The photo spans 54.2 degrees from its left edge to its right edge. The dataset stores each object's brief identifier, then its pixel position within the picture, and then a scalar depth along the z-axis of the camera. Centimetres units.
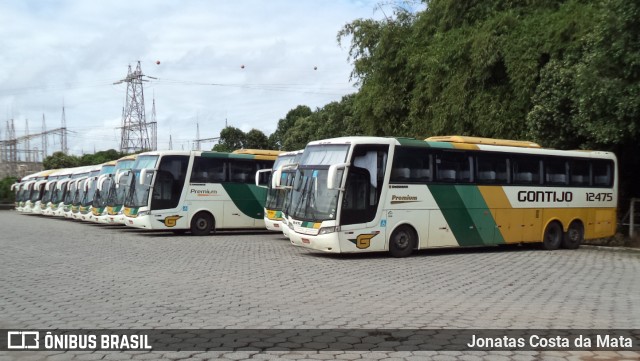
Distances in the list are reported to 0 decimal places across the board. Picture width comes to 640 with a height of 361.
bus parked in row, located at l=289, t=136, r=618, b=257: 1548
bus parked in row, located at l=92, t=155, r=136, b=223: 2631
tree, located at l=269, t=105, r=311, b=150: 7900
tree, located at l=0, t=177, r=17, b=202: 6009
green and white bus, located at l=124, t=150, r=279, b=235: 2308
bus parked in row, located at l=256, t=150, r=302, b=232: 2155
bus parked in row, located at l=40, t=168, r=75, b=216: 3731
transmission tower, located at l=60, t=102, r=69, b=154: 8288
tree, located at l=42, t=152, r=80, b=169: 7069
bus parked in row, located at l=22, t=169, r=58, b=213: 4228
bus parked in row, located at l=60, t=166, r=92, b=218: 3478
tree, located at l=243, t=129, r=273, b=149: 7431
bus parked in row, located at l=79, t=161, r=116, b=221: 3111
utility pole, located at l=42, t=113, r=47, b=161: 8855
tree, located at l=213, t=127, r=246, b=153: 7388
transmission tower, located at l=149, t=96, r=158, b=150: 7060
